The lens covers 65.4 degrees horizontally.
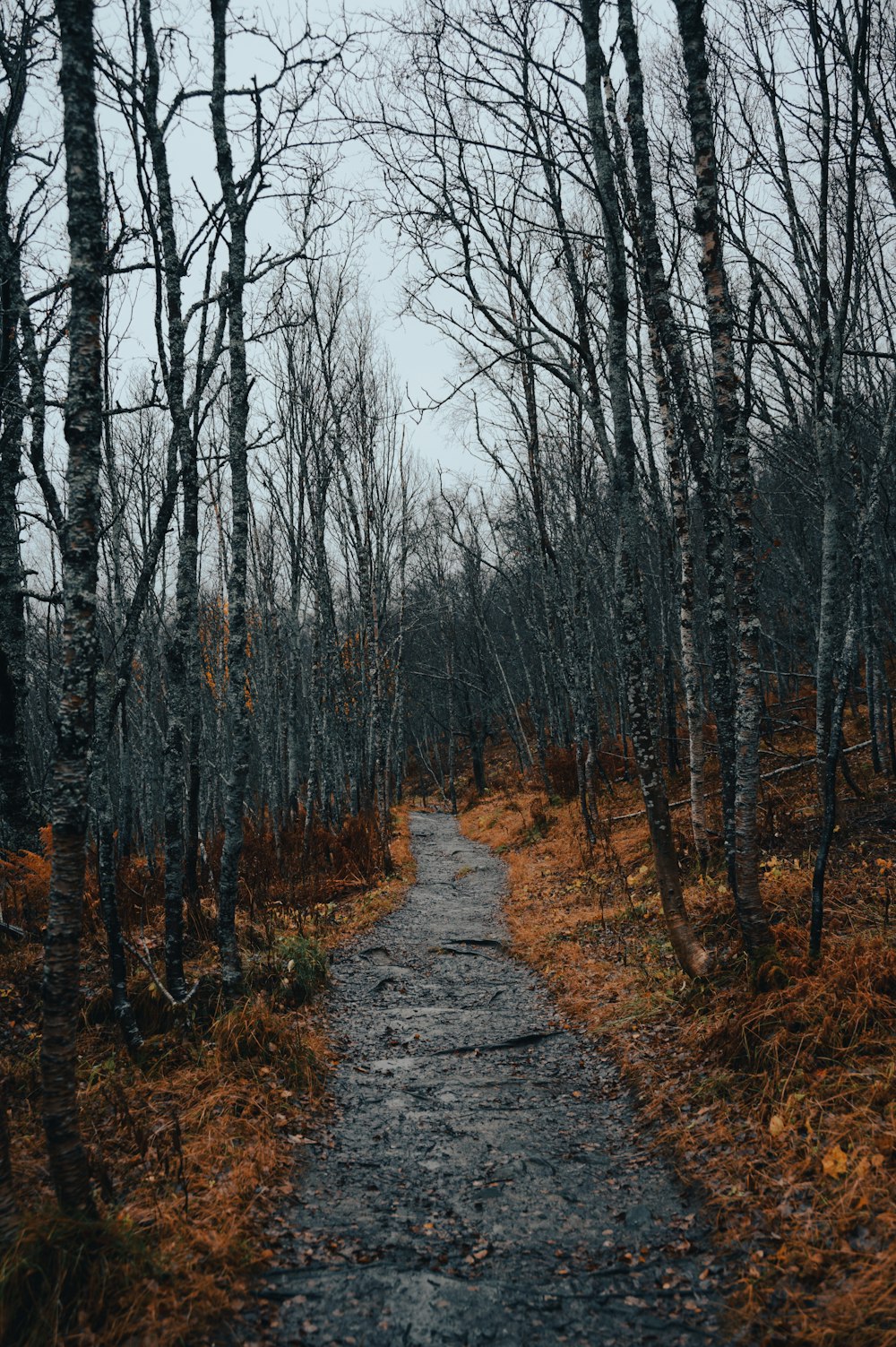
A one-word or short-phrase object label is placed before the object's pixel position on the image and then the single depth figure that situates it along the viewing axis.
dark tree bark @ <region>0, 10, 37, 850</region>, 6.07
